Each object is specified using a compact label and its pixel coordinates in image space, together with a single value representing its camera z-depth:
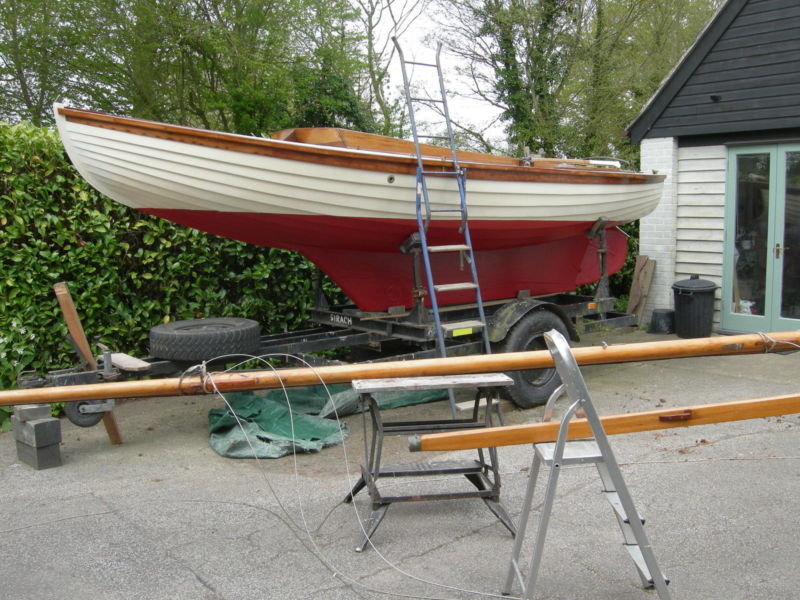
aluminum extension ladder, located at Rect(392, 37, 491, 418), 5.81
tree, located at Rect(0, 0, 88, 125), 14.63
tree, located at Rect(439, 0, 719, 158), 15.80
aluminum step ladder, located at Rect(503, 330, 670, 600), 2.82
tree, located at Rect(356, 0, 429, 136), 16.34
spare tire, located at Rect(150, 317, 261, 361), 5.39
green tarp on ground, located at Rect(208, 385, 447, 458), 5.34
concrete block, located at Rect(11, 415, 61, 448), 5.04
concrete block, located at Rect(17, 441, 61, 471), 5.06
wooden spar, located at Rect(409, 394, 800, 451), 3.08
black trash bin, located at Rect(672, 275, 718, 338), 9.03
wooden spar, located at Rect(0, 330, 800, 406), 3.43
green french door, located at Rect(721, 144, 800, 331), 8.65
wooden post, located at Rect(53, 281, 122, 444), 5.28
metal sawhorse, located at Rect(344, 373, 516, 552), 3.68
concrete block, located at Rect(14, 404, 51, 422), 5.12
